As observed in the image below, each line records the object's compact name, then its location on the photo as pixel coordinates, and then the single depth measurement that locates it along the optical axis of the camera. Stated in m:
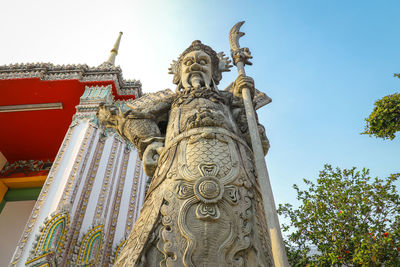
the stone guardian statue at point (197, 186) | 1.40
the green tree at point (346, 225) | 4.15
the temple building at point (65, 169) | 3.91
